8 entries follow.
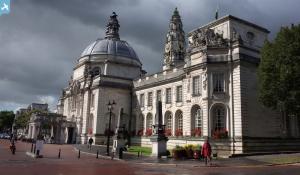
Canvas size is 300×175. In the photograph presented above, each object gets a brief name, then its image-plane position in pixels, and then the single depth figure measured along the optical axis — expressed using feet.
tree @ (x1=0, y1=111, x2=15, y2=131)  356.50
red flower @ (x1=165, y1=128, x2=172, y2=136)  115.81
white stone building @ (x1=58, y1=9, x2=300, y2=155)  90.94
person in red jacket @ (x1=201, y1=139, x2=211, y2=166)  61.33
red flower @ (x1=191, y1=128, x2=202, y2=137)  97.63
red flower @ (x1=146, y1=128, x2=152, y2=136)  127.06
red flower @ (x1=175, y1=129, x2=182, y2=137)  108.65
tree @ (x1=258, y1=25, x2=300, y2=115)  75.50
